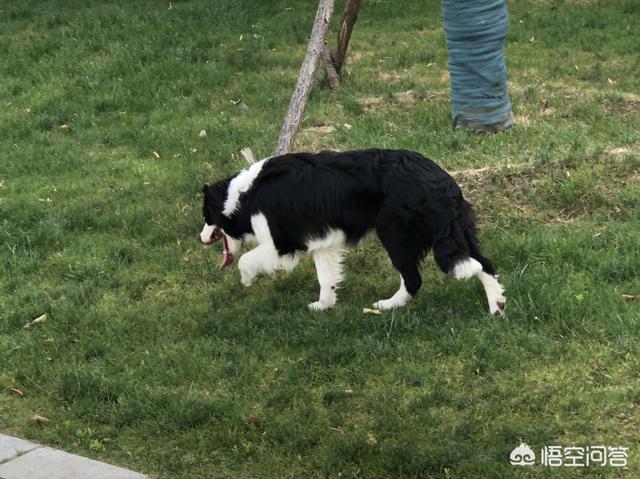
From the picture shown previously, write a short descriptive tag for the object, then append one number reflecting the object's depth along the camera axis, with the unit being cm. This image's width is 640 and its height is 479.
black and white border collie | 515
